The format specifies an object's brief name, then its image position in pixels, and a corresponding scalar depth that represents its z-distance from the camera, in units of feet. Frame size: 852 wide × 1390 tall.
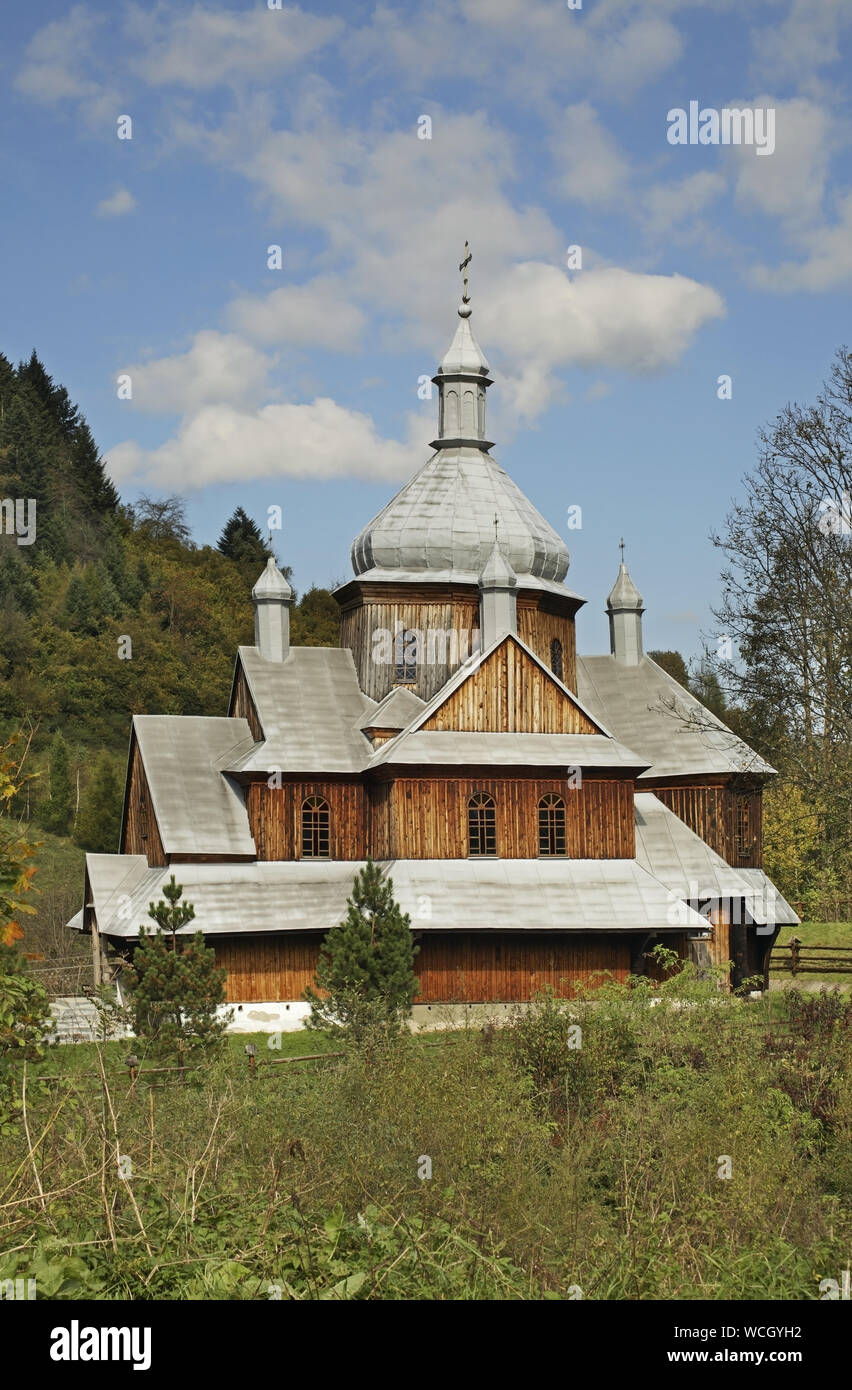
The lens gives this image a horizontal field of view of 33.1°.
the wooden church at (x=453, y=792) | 90.38
